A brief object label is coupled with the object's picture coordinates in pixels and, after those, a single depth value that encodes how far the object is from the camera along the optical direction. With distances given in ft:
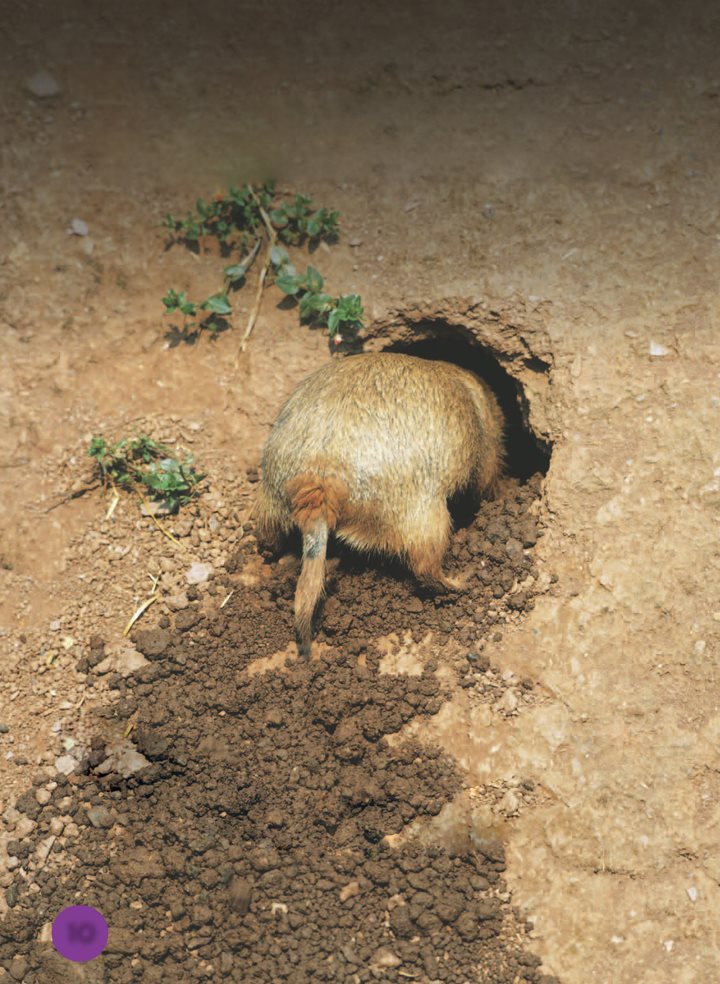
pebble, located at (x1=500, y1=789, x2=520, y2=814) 11.69
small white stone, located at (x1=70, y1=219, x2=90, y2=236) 15.25
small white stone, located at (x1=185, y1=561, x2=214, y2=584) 13.84
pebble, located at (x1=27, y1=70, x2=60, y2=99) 15.74
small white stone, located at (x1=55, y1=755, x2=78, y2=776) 12.48
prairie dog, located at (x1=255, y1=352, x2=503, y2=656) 12.14
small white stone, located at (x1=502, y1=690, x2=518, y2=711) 12.05
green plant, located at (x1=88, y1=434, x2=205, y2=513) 14.19
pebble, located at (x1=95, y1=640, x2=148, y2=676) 13.08
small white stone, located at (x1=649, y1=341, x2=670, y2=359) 13.24
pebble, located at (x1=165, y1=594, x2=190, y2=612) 13.55
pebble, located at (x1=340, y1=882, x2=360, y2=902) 11.62
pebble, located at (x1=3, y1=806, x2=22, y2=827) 12.19
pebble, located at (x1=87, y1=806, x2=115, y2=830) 12.01
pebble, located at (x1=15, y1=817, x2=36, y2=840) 12.09
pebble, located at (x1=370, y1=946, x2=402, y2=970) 11.27
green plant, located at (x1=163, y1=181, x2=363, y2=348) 14.61
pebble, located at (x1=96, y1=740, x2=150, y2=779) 12.27
